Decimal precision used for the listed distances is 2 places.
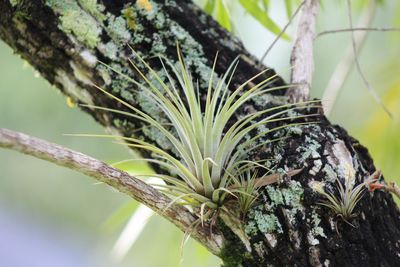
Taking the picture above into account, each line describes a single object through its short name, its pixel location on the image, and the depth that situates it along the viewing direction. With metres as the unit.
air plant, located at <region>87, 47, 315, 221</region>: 1.46
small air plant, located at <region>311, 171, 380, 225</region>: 1.46
